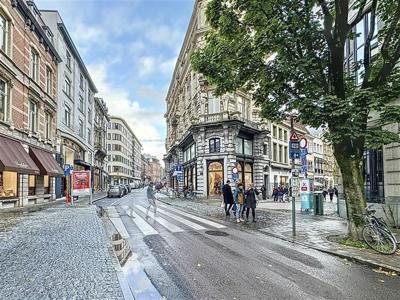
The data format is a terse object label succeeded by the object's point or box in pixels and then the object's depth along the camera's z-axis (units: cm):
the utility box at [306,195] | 1793
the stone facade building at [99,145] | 5588
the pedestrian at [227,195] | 1605
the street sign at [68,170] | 2468
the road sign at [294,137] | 1083
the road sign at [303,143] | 1478
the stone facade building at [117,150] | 9031
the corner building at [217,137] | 3272
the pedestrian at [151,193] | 1665
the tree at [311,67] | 834
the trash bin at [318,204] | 1645
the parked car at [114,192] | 3678
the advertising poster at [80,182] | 2352
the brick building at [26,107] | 1885
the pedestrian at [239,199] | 1412
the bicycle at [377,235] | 759
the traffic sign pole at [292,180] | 1011
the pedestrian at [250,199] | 1412
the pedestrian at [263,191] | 3422
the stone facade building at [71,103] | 3152
